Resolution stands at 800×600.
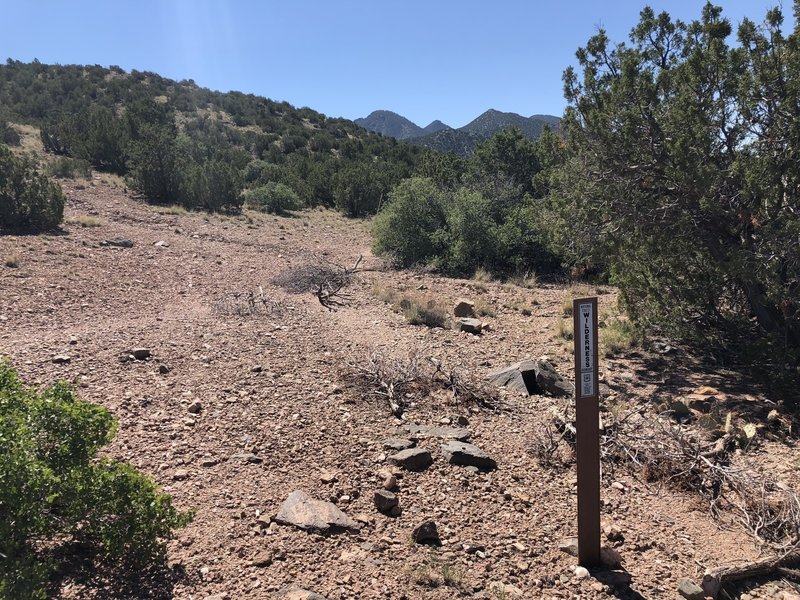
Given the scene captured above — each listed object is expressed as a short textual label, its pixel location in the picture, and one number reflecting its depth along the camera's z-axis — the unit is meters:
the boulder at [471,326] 8.48
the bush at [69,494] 2.45
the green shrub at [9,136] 25.72
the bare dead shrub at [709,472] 3.63
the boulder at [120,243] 13.27
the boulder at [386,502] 3.76
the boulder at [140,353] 6.15
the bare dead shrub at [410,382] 5.68
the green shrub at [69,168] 21.33
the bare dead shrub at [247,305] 8.45
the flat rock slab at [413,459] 4.33
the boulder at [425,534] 3.46
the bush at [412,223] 14.66
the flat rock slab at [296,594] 2.82
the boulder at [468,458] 4.43
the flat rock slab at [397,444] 4.58
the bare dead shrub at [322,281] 10.05
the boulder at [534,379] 6.11
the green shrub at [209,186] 20.97
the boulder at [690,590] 3.01
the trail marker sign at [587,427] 2.97
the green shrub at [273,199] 23.09
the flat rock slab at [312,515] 3.50
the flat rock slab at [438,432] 4.85
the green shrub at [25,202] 13.37
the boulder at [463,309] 9.35
